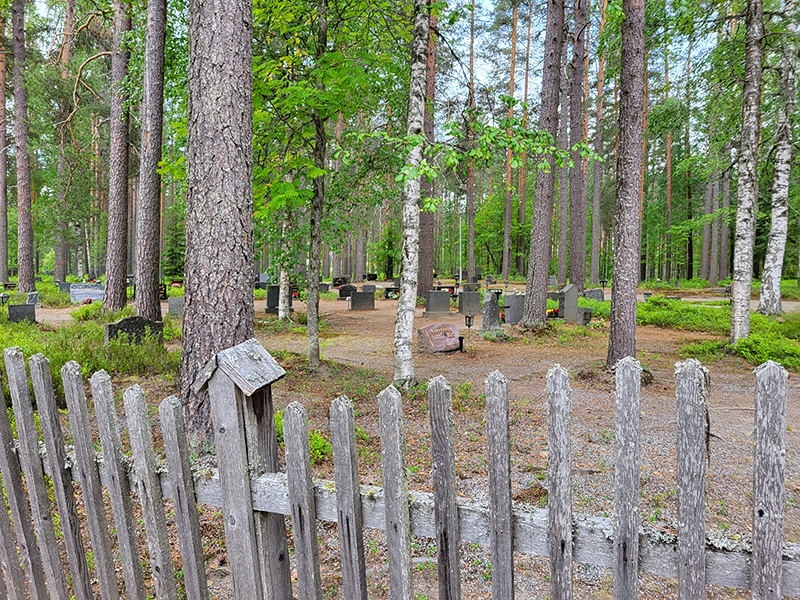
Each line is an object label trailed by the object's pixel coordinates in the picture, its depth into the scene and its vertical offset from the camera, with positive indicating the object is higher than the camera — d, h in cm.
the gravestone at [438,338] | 956 -125
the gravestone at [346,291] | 2185 -55
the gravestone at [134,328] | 758 -88
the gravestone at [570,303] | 1384 -69
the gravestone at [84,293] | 1803 -60
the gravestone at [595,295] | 1755 -55
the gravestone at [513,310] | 1344 -89
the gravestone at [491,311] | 1134 -78
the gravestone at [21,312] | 1071 -84
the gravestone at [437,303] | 1617 -83
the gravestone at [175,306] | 1409 -87
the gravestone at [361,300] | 1786 -82
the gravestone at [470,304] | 1627 -86
